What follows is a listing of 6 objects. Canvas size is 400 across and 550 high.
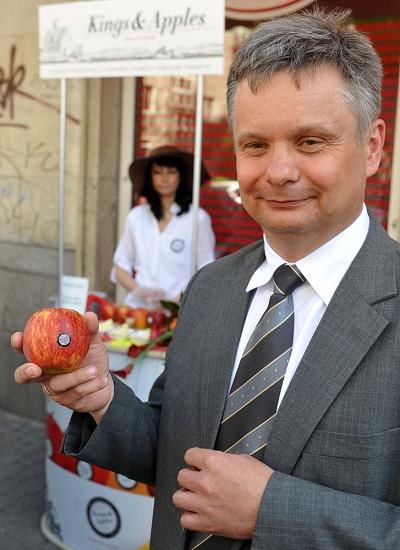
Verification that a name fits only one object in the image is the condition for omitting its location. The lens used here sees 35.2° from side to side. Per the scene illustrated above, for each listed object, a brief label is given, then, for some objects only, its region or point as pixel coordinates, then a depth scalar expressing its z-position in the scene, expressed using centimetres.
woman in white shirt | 440
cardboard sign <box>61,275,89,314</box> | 363
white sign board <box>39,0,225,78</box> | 303
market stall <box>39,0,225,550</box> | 308
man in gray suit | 119
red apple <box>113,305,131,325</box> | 375
